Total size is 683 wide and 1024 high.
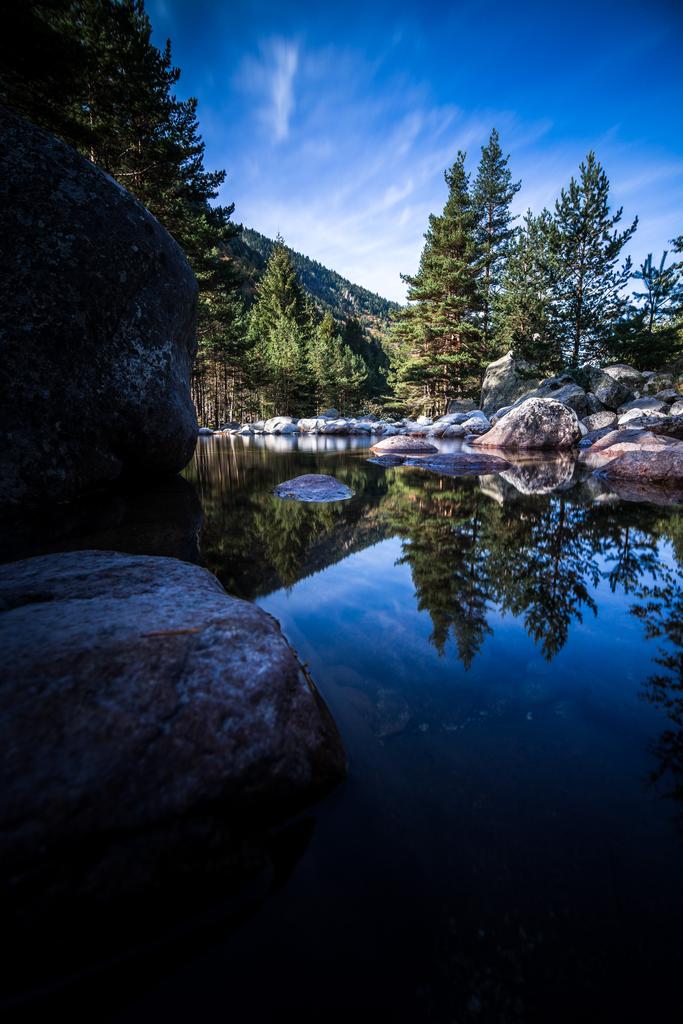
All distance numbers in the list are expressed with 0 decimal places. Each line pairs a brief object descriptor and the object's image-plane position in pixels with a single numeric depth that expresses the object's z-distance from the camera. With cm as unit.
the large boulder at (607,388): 1802
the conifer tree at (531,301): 2220
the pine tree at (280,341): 3403
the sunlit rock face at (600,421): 1614
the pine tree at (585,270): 2144
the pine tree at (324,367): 3647
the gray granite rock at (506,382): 2166
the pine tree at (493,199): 2538
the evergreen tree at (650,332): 2064
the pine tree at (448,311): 2155
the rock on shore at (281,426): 2652
